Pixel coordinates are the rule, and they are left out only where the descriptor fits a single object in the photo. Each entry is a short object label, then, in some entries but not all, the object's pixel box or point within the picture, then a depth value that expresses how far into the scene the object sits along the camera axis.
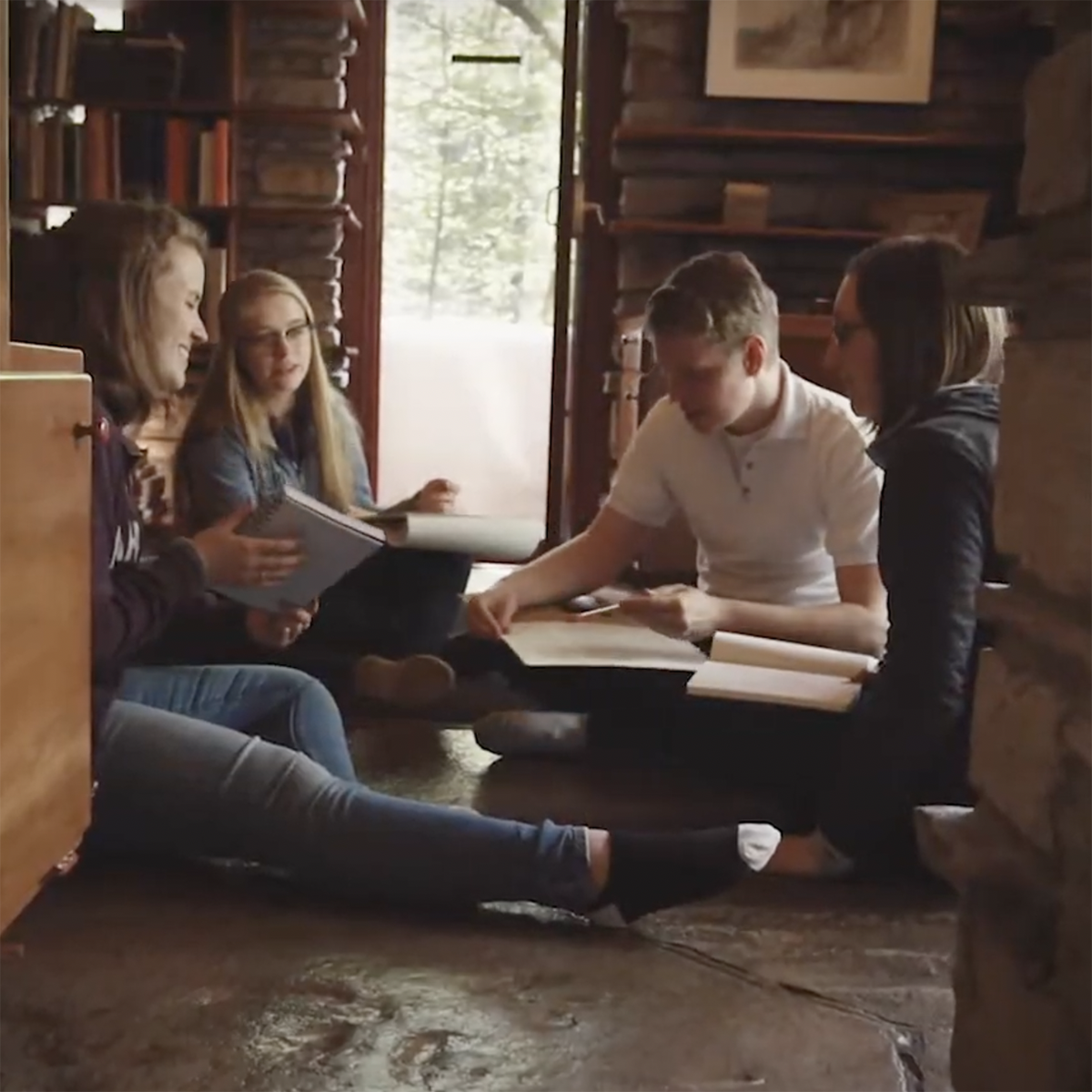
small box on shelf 4.04
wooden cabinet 0.98
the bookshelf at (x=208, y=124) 3.97
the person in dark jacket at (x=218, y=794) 1.56
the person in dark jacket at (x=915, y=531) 1.62
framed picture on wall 4.07
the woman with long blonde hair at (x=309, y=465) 2.38
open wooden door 4.13
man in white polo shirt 2.04
